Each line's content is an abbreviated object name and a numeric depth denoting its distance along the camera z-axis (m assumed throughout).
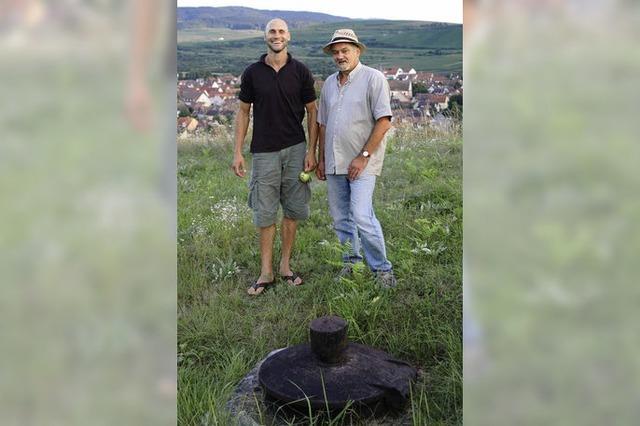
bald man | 4.20
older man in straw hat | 4.07
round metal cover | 2.68
